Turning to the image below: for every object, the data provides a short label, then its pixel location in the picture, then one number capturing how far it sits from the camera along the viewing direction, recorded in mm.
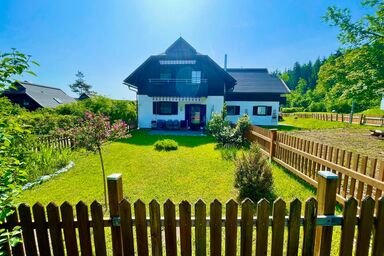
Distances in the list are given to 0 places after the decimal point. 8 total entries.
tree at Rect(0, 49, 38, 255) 1965
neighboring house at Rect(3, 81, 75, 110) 29688
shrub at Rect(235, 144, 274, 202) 4891
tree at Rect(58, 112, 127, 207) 4836
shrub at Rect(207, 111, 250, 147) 11297
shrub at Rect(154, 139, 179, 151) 10609
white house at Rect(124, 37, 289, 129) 19672
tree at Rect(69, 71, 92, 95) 69688
